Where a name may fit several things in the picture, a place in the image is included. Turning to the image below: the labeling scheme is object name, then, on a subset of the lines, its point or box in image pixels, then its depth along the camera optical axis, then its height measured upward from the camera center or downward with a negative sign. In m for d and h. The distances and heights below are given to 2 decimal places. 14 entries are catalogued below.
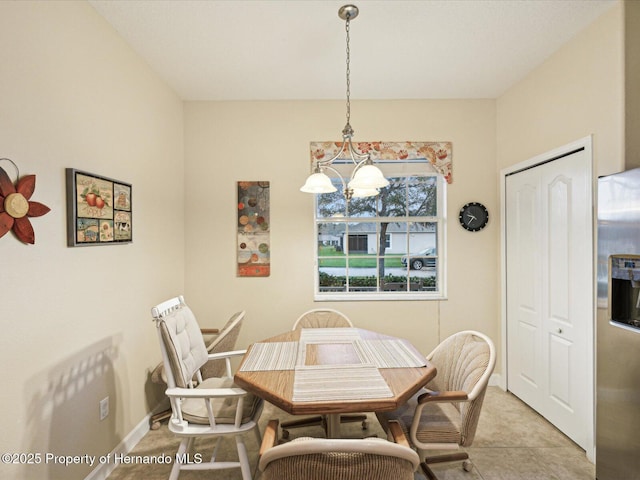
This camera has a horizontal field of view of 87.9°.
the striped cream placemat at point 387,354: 1.79 -0.68
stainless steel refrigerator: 1.65 -0.49
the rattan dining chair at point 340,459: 0.98 -0.66
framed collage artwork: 1.76 +0.18
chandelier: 1.79 +0.33
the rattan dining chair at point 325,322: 2.54 -0.70
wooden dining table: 1.39 -0.68
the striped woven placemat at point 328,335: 2.24 -0.68
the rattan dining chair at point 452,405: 1.69 -0.92
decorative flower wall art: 1.37 +0.15
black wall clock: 3.23 +0.21
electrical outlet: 2.01 -1.03
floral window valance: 3.25 +0.85
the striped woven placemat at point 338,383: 1.43 -0.68
